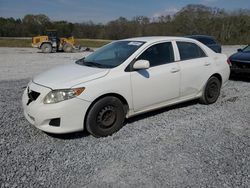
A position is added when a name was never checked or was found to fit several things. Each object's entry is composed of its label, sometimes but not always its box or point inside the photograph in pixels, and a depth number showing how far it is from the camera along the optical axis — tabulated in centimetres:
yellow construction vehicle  1679
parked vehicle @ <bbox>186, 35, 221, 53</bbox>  993
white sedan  283
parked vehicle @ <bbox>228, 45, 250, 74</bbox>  607
